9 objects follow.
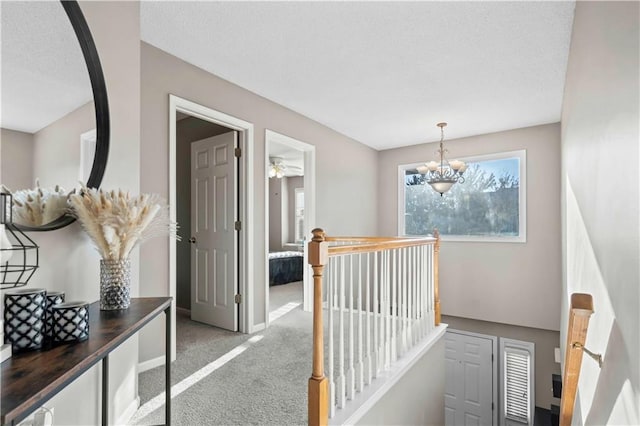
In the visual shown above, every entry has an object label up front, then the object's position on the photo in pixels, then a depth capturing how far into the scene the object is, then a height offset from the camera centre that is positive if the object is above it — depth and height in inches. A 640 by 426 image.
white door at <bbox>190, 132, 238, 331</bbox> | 139.3 -8.7
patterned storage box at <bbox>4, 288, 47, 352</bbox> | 39.2 -12.6
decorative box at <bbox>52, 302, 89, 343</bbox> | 42.5 -13.8
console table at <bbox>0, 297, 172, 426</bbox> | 29.4 -16.1
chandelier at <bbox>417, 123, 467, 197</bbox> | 157.2 +18.8
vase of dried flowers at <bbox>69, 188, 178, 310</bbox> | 54.9 -2.5
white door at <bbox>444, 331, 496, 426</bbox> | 204.5 -104.0
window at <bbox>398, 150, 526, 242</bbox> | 195.5 +4.9
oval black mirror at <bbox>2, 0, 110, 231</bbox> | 56.5 +19.7
